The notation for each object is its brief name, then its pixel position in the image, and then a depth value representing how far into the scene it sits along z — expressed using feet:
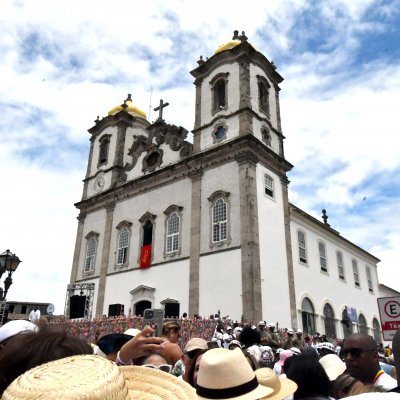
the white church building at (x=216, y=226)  67.41
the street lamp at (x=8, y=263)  40.04
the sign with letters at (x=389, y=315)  28.02
